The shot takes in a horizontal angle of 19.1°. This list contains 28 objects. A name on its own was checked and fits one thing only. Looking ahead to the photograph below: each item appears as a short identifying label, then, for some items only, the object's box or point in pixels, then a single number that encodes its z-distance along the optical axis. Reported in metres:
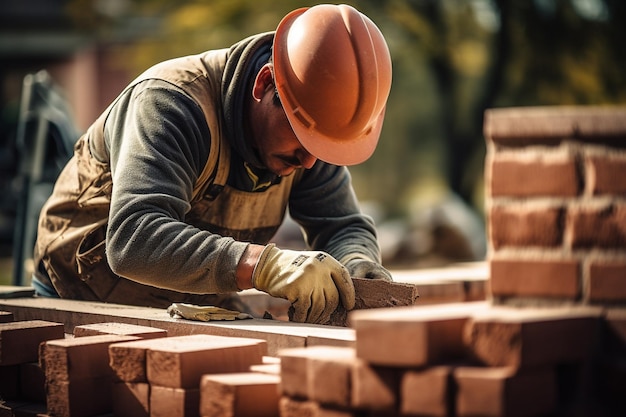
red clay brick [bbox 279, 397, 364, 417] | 4.34
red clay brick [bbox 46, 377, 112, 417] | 5.35
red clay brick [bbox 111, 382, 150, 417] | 5.11
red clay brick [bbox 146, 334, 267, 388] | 4.89
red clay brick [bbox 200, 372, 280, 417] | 4.63
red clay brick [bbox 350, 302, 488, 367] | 4.08
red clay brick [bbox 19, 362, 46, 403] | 5.87
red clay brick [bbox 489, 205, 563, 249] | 4.27
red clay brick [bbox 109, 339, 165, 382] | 5.10
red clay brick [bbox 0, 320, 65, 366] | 5.94
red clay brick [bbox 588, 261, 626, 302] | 4.18
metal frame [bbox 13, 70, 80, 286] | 14.01
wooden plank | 5.77
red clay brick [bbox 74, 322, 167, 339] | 5.75
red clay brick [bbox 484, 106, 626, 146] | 4.26
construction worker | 6.71
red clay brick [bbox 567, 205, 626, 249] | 4.18
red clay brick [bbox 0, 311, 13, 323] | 6.69
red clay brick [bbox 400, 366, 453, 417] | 4.02
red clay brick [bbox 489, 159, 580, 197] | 4.27
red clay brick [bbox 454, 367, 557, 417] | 3.91
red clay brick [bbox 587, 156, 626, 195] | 4.20
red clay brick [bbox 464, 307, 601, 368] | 3.99
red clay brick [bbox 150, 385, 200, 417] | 4.90
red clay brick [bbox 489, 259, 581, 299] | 4.24
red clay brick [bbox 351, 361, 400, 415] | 4.18
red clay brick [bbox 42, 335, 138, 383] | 5.36
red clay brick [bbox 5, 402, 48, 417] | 5.65
